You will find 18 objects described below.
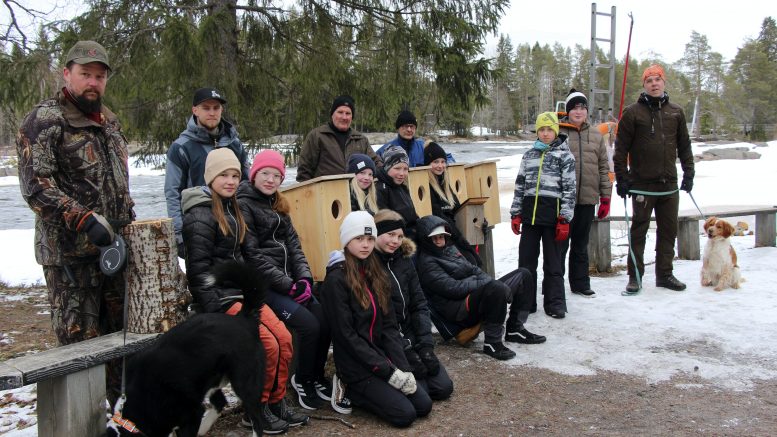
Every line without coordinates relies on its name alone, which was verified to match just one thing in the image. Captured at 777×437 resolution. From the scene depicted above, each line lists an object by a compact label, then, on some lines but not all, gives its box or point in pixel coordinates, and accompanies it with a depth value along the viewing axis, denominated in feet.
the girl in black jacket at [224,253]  11.34
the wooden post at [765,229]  26.43
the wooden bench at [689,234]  24.77
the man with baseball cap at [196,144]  13.78
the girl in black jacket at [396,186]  16.57
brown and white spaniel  20.48
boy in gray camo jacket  18.33
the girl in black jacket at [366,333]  12.16
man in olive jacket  18.38
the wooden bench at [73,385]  9.73
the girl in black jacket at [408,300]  13.32
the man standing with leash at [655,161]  20.59
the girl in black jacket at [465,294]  15.44
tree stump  11.06
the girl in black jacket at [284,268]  12.58
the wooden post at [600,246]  24.71
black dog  9.17
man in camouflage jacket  10.25
